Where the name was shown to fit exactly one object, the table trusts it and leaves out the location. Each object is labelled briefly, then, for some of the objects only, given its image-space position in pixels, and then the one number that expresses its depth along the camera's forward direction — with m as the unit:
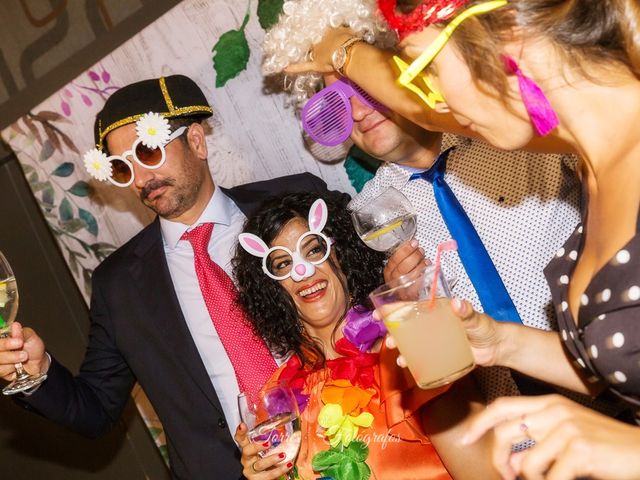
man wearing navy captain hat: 2.70
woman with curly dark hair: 1.99
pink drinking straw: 1.42
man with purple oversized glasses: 2.08
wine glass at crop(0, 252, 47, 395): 2.17
